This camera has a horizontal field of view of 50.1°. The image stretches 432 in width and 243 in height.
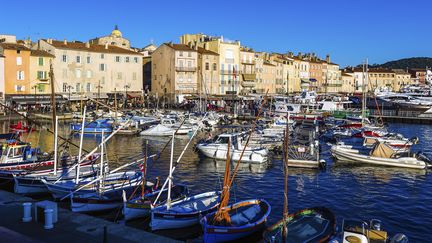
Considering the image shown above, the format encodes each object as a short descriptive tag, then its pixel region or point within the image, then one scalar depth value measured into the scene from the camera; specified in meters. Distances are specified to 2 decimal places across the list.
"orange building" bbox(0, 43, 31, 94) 78.06
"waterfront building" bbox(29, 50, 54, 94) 80.38
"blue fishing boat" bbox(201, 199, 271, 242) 18.28
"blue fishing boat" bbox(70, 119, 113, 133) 58.97
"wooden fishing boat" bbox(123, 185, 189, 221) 21.39
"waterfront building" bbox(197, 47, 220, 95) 98.38
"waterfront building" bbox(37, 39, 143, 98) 83.56
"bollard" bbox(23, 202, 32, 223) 17.83
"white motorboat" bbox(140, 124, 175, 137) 57.56
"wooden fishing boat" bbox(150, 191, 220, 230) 20.25
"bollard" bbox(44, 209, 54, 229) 17.00
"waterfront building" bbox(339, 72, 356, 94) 163.62
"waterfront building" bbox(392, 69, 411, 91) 185.12
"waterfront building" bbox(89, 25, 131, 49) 112.31
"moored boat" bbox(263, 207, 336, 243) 17.19
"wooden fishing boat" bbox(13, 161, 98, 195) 26.56
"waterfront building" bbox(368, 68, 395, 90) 179.88
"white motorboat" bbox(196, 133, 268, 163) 37.94
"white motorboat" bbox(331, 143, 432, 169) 36.16
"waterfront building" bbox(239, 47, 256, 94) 106.88
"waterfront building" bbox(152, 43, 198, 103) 94.63
